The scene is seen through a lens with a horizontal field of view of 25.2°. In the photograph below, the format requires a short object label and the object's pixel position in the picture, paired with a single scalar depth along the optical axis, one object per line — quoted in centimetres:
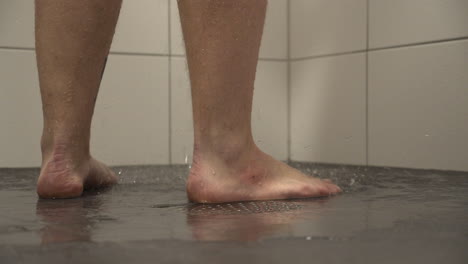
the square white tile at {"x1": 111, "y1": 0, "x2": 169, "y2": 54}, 257
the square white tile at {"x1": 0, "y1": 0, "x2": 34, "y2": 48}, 239
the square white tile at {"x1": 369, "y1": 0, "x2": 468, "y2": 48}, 212
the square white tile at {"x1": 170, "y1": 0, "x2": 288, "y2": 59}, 285
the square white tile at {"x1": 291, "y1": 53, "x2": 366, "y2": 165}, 247
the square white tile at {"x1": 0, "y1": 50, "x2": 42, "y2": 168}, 240
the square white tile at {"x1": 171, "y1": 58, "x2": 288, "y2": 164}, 266
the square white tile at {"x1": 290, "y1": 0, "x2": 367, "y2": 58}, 246
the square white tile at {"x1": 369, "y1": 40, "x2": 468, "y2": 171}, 212
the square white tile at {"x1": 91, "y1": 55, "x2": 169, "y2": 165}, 253
